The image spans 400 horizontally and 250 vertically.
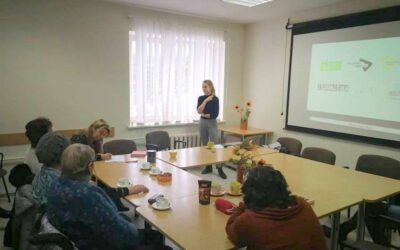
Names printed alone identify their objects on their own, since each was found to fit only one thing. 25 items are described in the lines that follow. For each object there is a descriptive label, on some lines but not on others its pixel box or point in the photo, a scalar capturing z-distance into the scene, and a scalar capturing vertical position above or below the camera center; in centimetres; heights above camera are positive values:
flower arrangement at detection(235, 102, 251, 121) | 574 -46
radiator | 547 -95
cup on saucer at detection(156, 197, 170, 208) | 201 -75
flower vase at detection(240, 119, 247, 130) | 570 -68
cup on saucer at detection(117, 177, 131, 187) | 242 -76
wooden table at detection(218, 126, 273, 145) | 531 -76
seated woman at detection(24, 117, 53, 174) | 261 -43
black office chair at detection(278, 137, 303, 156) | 414 -77
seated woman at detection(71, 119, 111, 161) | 319 -53
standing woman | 510 -44
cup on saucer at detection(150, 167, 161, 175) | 273 -75
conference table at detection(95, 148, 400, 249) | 174 -79
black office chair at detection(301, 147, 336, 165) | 353 -76
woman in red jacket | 140 -60
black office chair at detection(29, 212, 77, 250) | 157 -78
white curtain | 493 +31
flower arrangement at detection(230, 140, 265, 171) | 232 -57
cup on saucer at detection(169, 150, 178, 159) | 337 -74
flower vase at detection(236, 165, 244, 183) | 253 -70
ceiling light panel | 425 +116
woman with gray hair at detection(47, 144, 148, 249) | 160 -65
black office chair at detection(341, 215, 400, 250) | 195 -96
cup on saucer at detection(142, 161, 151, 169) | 290 -75
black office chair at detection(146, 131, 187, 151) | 446 -78
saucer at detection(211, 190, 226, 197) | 228 -78
